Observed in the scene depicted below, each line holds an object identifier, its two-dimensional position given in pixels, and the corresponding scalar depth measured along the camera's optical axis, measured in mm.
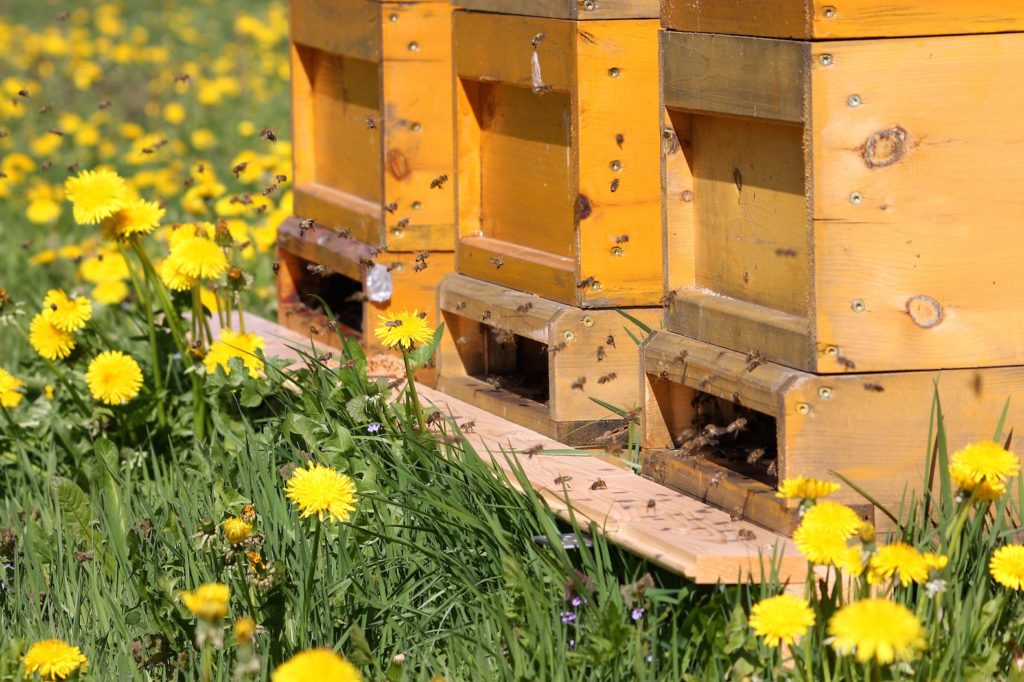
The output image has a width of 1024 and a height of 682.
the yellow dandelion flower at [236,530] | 5152
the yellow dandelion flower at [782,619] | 4492
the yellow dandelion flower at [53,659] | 5172
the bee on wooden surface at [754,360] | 5879
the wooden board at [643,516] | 5387
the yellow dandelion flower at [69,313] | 8031
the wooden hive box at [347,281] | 8859
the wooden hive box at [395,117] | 8664
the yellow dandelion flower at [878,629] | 4062
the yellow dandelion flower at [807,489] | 4754
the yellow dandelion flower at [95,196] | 7828
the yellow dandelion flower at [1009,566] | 4984
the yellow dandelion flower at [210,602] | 4305
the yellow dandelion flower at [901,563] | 4520
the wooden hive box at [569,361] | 7238
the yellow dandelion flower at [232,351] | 7867
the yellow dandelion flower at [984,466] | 4785
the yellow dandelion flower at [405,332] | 6629
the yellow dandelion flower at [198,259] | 8000
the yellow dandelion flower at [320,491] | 5266
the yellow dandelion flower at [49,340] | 8141
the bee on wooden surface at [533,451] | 6820
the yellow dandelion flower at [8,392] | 7867
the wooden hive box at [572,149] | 7004
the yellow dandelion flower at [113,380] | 7875
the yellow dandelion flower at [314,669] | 4004
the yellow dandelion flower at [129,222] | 8031
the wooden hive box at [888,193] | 5480
